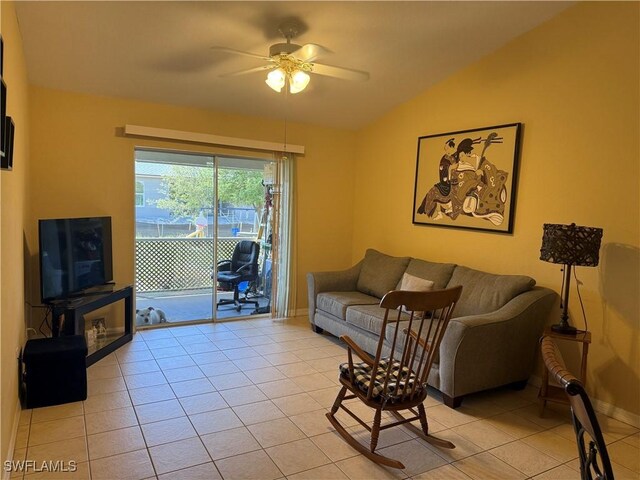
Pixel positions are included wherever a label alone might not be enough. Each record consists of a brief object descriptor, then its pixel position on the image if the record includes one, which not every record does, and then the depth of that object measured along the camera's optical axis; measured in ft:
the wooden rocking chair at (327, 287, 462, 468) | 7.26
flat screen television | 11.12
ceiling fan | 9.34
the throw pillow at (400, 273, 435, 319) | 12.68
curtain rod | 14.16
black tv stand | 10.98
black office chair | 16.85
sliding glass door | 15.33
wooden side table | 9.37
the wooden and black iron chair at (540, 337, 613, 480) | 3.52
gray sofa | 9.68
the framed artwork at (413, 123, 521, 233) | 12.17
